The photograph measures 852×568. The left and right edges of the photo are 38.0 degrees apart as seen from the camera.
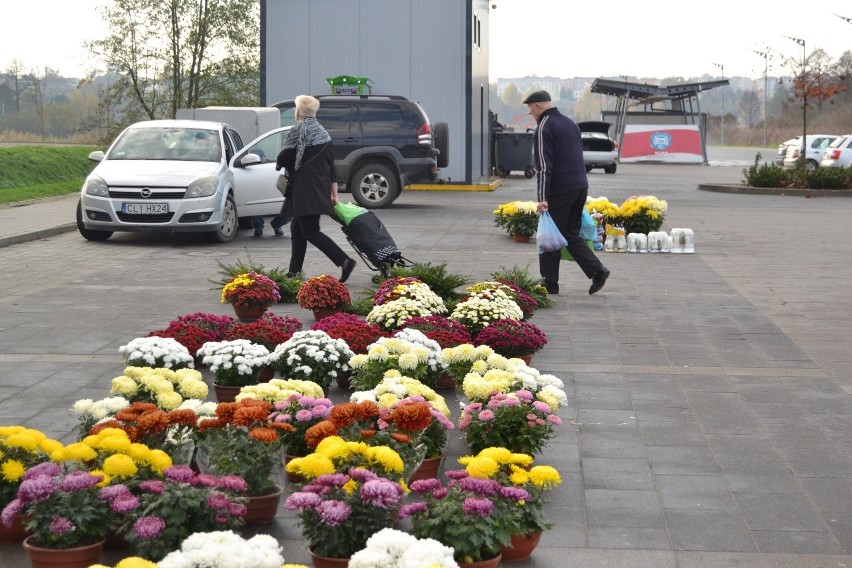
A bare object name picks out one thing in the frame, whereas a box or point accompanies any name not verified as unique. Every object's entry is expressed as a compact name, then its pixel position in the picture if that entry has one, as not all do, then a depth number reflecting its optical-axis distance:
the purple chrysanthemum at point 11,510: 4.41
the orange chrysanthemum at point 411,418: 5.27
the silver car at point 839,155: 41.50
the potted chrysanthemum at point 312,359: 7.09
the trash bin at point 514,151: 40.12
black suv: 24.09
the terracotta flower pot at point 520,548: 4.51
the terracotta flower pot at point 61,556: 4.28
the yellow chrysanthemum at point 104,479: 4.49
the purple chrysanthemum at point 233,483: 4.61
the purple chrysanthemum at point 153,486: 4.42
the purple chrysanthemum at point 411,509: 4.40
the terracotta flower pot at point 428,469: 5.49
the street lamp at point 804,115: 36.28
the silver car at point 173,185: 16.50
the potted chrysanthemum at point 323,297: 10.00
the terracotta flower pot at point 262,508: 4.90
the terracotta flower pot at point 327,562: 4.27
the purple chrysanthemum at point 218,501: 4.38
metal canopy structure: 56.50
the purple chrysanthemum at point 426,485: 4.62
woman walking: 12.00
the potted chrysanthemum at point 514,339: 8.08
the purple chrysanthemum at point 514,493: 4.51
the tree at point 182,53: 38.81
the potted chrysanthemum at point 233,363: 7.02
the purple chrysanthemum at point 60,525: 4.27
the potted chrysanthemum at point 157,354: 7.21
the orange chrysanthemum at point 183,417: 5.14
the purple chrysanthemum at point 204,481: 4.55
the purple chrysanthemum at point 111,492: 4.41
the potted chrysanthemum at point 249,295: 10.20
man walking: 11.65
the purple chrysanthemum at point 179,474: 4.53
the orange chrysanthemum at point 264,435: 4.96
